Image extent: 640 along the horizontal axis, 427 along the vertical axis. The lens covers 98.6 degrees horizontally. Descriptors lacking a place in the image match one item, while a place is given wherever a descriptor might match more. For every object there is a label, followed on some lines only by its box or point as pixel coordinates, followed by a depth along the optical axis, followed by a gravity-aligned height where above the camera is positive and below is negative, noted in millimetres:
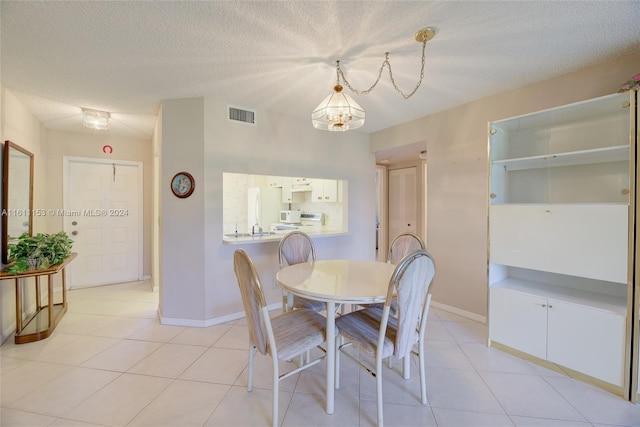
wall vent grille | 3123 +1125
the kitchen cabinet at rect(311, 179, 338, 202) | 4305 +364
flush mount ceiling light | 3303 +1134
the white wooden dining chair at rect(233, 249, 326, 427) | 1585 -784
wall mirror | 2586 +192
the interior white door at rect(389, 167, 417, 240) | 5504 +240
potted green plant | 2520 -388
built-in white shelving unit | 1903 -178
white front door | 4281 -123
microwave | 5227 -86
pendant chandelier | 2018 +761
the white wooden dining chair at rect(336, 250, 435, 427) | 1560 -690
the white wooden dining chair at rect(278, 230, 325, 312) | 2846 -387
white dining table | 1677 -496
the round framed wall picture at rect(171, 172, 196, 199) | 2979 +308
